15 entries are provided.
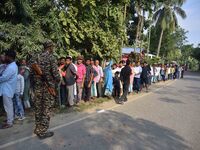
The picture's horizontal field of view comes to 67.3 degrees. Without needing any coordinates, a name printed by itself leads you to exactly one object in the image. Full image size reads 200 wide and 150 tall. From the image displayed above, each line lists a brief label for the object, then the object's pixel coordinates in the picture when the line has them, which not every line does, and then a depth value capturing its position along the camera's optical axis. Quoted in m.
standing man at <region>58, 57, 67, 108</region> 5.07
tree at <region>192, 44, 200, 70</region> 36.49
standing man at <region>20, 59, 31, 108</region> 4.54
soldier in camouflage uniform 3.14
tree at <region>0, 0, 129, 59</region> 4.71
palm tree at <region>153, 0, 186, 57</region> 22.58
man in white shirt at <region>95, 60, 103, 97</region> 6.10
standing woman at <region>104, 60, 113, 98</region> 6.38
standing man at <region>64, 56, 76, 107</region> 4.95
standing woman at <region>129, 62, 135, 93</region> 7.56
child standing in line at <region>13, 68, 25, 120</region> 3.91
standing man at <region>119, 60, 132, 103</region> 5.96
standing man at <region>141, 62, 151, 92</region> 8.10
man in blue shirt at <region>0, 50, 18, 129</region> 3.49
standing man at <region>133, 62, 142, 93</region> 7.83
